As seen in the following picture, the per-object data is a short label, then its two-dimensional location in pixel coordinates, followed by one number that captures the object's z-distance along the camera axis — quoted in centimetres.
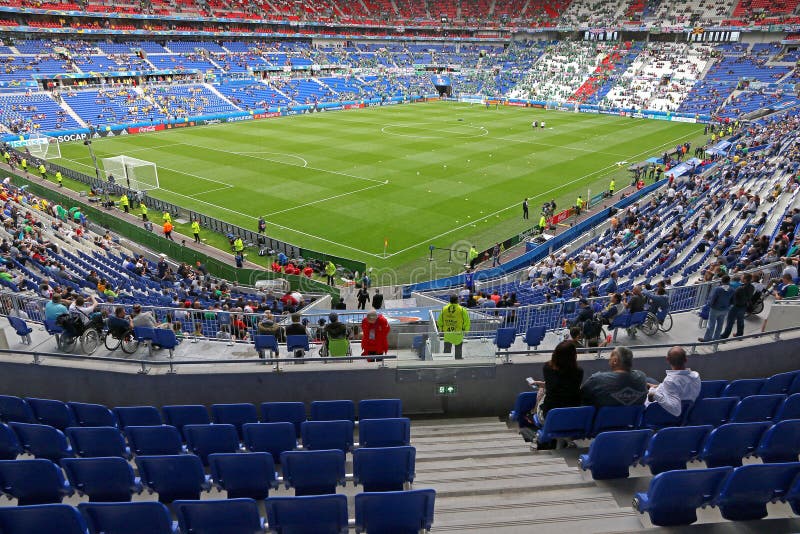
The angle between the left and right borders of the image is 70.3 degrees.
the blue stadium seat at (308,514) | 523
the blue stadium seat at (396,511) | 530
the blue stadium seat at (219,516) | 520
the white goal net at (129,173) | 3725
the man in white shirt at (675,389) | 695
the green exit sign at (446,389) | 933
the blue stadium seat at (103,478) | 605
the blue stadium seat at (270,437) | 695
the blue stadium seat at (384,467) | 623
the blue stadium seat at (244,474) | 614
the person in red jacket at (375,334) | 1004
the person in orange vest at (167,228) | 2809
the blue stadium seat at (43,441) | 701
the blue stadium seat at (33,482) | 600
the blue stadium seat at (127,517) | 509
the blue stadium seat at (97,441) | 694
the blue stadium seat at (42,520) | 497
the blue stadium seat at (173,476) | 611
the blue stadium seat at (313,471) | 619
